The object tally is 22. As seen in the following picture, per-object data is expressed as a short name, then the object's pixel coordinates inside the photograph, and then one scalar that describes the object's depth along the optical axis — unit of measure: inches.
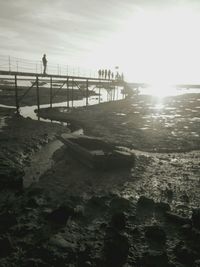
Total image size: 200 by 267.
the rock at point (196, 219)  178.7
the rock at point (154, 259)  146.1
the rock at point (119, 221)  176.8
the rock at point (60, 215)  180.5
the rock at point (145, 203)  213.4
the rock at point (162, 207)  207.0
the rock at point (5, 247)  146.9
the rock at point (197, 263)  145.7
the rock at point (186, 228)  174.0
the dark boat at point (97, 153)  290.6
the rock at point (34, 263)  139.3
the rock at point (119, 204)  205.0
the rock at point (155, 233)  167.4
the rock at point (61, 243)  154.8
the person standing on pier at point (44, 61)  778.0
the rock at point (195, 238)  160.6
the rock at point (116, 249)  146.4
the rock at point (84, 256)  143.6
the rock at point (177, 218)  186.8
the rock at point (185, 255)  149.3
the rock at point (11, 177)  233.2
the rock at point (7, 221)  169.4
